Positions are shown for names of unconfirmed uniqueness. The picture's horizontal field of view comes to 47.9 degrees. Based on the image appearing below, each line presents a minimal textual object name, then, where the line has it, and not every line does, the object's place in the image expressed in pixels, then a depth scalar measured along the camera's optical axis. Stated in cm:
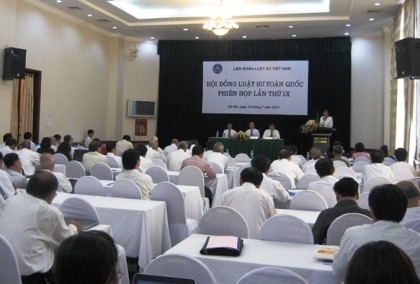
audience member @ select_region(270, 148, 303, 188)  738
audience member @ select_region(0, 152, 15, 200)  479
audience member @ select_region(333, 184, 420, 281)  262
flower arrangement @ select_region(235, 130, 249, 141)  1378
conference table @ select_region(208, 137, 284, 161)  1358
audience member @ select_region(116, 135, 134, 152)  1227
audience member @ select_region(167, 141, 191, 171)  931
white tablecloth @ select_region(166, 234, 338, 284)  280
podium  1378
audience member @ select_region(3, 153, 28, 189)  544
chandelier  1197
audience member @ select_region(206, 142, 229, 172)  918
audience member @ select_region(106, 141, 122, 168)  889
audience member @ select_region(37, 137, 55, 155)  902
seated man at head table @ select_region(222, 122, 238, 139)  1588
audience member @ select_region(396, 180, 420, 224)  360
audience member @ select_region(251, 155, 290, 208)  541
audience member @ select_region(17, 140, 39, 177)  827
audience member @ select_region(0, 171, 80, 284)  317
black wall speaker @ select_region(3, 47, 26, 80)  1095
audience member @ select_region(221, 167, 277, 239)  436
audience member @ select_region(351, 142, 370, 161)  977
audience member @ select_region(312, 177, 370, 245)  365
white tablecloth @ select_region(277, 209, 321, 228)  422
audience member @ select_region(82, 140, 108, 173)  816
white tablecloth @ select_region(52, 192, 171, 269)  450
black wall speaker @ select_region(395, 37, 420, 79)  842
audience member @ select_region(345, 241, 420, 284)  136
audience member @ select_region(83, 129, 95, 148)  1434
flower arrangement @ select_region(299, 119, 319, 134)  1391
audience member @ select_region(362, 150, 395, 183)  688
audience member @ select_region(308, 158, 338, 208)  533
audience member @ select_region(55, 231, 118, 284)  152
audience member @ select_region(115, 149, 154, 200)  563
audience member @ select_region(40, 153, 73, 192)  561
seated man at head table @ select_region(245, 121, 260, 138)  1573
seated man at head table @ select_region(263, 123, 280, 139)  1545
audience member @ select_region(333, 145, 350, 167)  855
